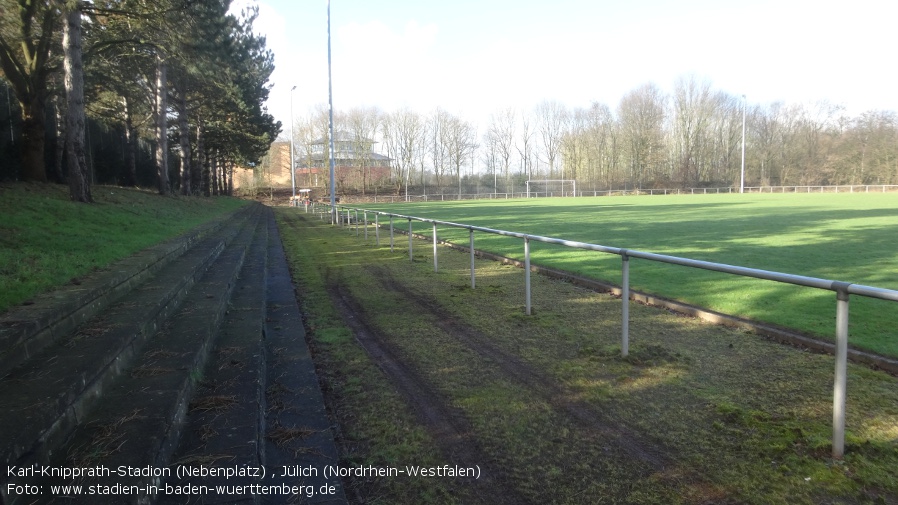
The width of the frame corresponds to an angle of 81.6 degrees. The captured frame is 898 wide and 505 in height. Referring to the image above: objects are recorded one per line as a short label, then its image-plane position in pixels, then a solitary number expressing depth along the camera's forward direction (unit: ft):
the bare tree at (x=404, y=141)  272.51
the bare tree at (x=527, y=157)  301.02
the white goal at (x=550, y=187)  267.02
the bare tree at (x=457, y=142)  282.56
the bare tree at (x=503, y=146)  298.76
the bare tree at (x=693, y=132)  252.01
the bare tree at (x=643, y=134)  258.16
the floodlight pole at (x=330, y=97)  90.27
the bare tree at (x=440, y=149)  281.54
